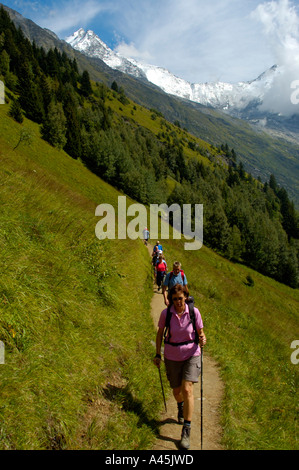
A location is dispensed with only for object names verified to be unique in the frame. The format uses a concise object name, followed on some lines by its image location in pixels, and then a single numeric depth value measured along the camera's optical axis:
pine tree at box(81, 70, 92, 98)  125.88
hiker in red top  15.39
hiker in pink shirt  5.08
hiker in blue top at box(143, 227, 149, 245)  28.38
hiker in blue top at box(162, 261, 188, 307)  9.76
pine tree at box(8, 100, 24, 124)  52.09
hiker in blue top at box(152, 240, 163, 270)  16.99
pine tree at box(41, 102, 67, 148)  59.47
